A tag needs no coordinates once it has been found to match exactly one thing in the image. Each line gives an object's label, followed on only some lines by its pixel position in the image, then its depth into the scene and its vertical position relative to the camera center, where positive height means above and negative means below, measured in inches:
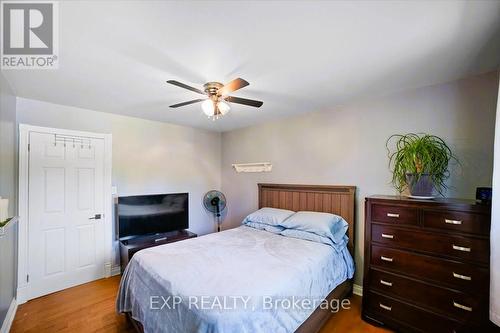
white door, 107.8 -28.7
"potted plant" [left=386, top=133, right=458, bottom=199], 82.0 +0.4
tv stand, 119.2 -48.1
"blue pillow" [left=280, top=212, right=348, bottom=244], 99.0 -29.0
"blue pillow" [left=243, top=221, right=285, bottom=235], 115.6 -35.4
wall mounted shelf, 150.6 -3.4
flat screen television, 128.3 -34.0
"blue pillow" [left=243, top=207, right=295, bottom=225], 119.3 -29.9
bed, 55.2 -36.2
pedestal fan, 163.5 -29.9
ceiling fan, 79.0 +22.8
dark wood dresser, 67.2 -33.8
